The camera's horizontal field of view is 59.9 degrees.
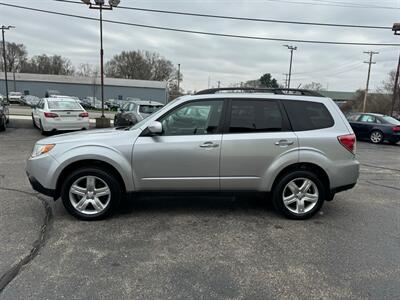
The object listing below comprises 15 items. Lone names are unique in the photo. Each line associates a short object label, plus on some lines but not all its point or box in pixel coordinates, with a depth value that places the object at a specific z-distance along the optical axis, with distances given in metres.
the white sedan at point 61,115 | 12.96
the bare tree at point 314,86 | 93.91
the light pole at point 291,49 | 50.19
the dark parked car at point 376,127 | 15.80
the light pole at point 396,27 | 22.41
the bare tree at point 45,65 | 83.00
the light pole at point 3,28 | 40.62
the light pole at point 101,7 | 17.22
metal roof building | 63.91
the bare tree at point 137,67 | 80.12
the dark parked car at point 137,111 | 13.12
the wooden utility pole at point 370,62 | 58.32
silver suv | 4.47
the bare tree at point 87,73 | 88.31
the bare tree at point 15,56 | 78.88
